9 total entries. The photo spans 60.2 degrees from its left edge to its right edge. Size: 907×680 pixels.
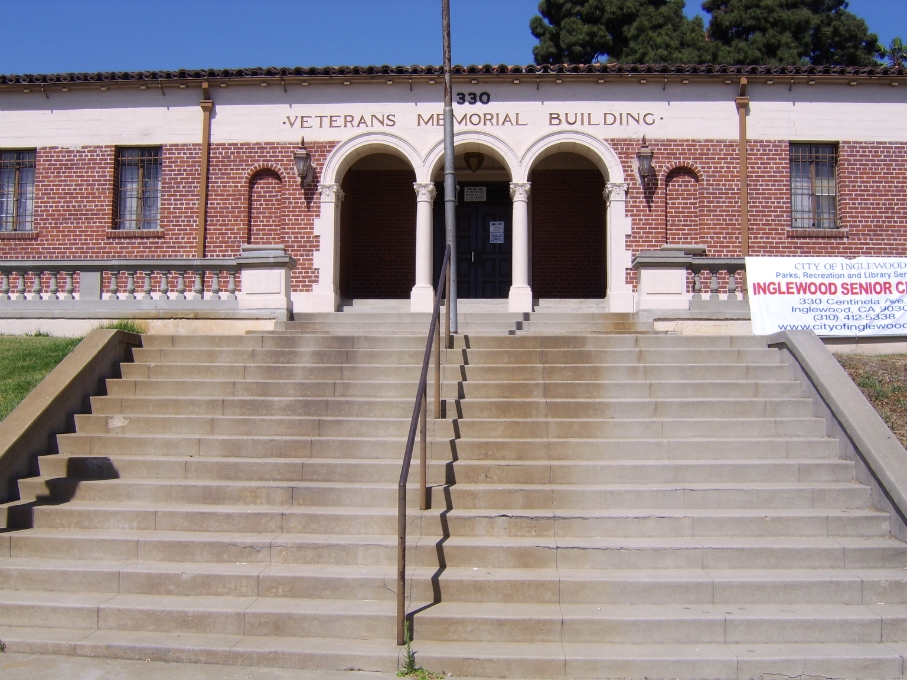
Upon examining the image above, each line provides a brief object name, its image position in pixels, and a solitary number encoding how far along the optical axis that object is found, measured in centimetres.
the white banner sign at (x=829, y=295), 1031
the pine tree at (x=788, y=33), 2592
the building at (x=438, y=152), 1399
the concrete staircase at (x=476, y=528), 510
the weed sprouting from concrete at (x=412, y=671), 479
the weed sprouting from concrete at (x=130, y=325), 1044
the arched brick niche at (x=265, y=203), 1439
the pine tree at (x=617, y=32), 2561
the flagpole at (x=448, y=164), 1025
